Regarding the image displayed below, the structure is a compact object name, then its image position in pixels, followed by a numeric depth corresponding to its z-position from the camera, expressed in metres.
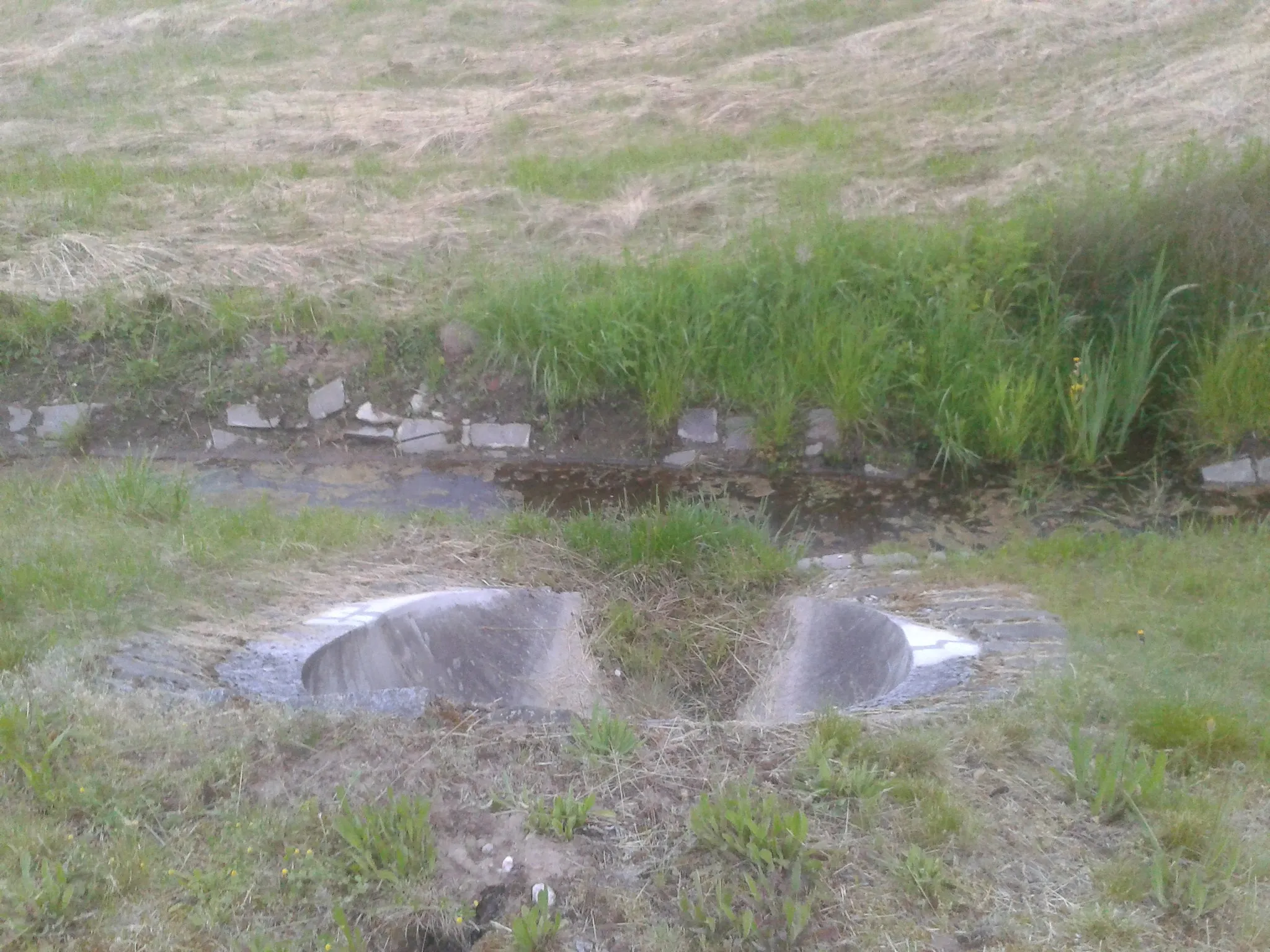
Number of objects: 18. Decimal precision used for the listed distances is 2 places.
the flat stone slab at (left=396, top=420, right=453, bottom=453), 7.18
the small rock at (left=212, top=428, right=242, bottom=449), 7.30
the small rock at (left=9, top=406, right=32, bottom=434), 7.40
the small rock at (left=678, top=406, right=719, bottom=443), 6.95
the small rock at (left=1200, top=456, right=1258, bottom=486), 6.23
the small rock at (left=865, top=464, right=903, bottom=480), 6.61
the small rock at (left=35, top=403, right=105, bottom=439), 7.32
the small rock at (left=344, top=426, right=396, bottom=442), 7.23
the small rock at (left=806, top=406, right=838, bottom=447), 6.75
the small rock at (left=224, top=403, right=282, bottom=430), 7.34
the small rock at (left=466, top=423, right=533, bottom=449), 7.13
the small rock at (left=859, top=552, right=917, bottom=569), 5.42
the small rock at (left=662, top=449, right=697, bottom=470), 6.89
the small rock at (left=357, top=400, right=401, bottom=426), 7.26
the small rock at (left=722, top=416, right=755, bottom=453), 6.85
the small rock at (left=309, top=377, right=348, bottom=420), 7.34
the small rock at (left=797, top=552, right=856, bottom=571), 5.43
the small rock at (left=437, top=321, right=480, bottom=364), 7.40
